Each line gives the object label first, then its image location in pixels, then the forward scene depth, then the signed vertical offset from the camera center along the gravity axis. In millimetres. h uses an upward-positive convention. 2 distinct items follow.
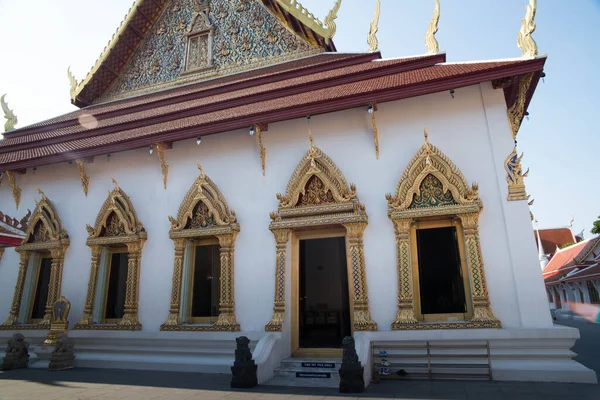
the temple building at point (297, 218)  5047 +1256
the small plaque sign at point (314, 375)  4785 -801
